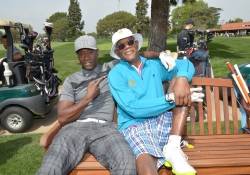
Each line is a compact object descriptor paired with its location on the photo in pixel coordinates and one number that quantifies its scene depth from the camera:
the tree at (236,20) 105.68
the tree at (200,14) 79.75
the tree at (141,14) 70.75
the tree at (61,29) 68.06
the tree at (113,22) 77.34
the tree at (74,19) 73.50
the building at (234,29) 78.19
